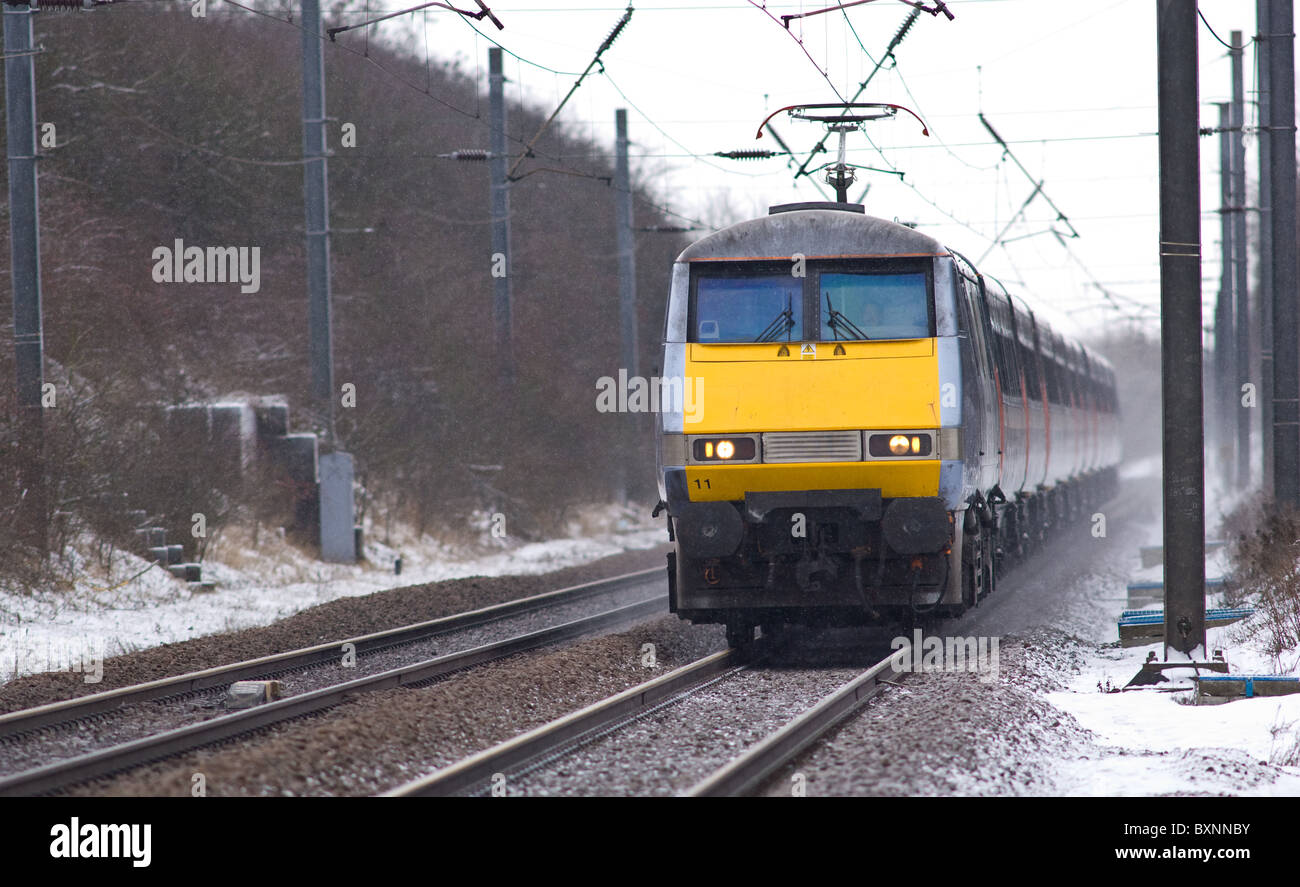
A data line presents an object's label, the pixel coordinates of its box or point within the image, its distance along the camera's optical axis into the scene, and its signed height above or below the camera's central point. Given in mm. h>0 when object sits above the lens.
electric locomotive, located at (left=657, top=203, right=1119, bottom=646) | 21266 -270
